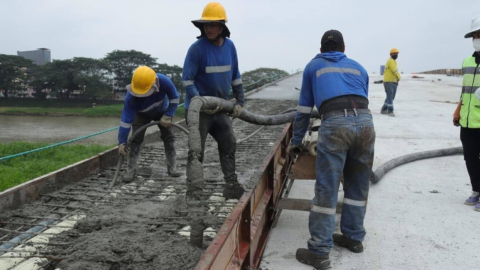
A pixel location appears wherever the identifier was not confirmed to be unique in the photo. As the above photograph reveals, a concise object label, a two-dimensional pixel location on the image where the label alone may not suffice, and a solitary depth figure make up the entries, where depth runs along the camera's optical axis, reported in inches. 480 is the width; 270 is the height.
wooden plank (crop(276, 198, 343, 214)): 135.0
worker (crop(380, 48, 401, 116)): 362.6
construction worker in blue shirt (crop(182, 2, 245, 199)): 129.7
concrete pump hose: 194.2
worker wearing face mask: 145.6
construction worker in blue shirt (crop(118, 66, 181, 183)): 162.7
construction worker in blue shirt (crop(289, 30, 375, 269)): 109.0
